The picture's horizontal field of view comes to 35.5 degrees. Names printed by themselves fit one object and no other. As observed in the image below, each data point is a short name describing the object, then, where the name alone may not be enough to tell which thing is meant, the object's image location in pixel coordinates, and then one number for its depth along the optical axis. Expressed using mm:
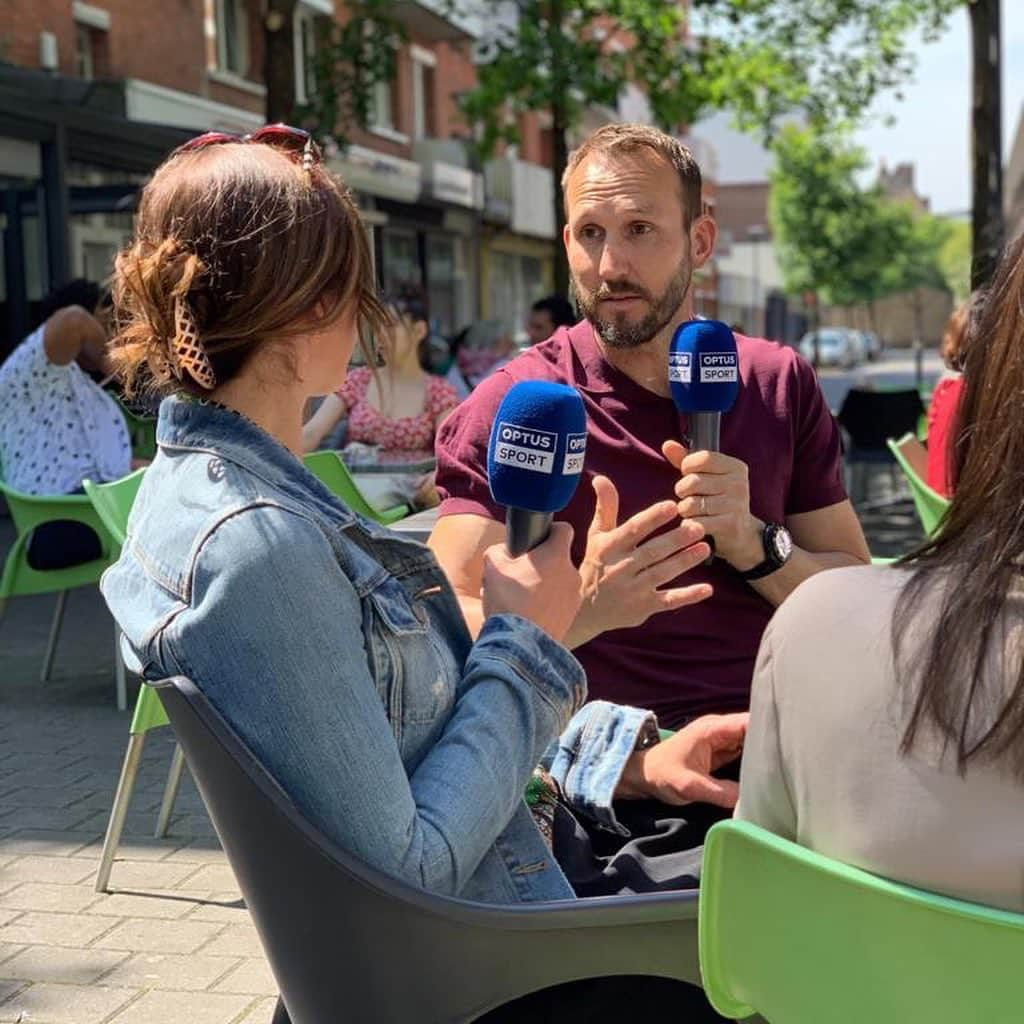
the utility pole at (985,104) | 11875
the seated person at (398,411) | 7043
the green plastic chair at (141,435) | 9531
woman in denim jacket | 1669
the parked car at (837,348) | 54906
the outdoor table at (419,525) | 4234
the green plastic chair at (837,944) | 1350
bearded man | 2828
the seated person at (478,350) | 13654
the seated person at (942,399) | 5602
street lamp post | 59444
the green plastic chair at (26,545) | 6055
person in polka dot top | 6484
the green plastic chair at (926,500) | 5439
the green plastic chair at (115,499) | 4621
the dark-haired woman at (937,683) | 1380
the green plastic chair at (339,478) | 5203
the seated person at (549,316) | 11047
